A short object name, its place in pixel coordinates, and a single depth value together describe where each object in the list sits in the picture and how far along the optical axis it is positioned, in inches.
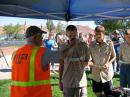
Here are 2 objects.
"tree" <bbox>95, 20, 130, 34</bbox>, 645.8
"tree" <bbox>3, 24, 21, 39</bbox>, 1437.0
